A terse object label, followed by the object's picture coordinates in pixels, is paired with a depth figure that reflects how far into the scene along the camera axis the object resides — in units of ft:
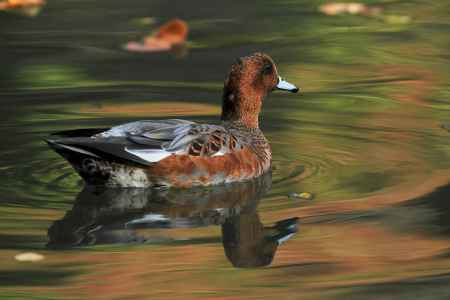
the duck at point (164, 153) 58.70
